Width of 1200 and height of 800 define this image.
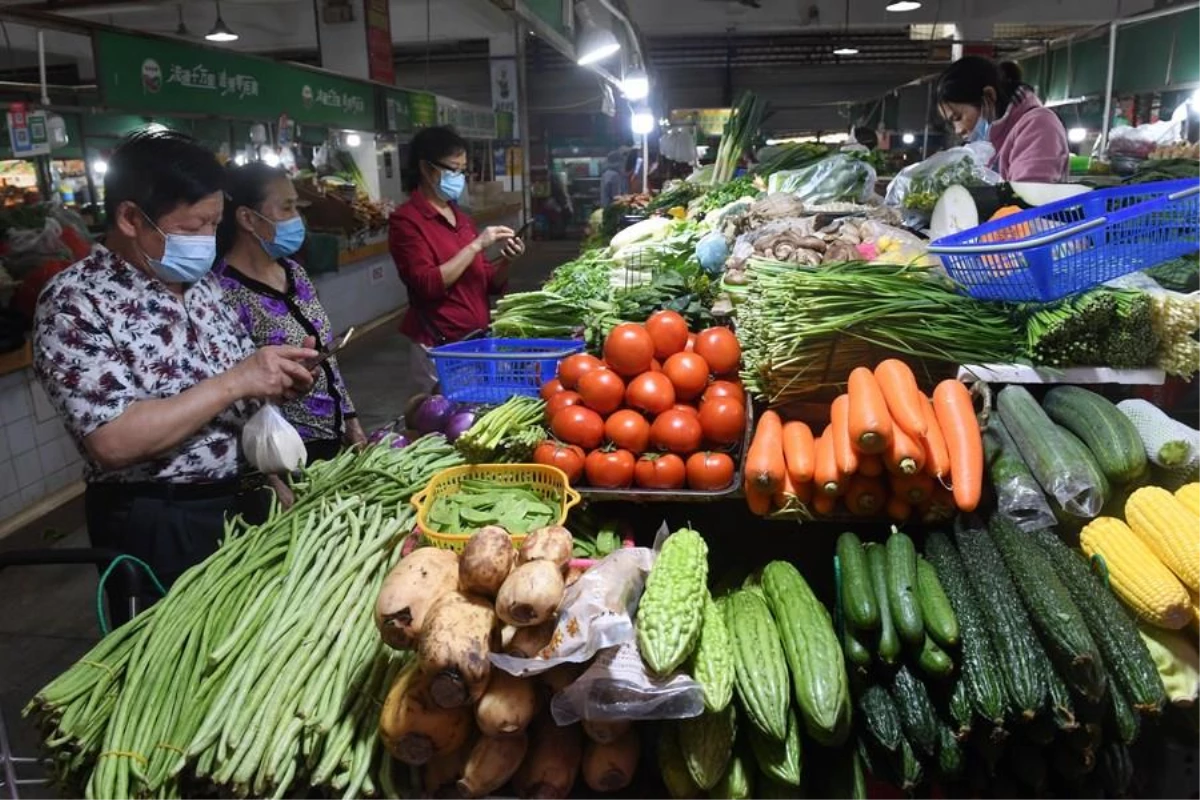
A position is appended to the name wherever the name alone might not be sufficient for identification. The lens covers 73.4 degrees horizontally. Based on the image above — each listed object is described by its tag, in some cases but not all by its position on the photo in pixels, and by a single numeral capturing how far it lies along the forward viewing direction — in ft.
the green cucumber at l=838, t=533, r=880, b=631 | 6.00
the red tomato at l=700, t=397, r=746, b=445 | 7.73
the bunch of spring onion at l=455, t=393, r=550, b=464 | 7.88
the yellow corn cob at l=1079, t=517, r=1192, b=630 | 6.06
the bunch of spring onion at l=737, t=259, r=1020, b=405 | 7.74
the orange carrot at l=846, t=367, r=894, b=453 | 6.45
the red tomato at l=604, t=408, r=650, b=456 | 7.66
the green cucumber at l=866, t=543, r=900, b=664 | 5.89
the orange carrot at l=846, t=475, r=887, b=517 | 6.98
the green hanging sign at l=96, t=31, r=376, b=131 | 17.97
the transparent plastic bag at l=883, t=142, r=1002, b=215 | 13.58
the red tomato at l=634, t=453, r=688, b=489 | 7.54
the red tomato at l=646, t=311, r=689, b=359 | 8.37
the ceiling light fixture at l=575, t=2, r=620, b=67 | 25.31
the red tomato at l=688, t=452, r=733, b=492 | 7.48
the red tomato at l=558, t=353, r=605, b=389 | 8.30
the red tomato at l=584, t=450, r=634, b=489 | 7.59
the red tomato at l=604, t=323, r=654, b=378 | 8.07
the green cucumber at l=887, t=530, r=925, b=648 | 5.90
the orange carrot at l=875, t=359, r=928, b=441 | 6.57
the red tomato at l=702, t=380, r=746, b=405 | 8.02
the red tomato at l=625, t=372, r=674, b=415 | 7.88
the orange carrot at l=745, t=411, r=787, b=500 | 6.91
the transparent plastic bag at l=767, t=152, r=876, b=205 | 18.54
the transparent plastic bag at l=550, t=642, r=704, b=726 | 5.44
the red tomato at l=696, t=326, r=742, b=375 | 8.50
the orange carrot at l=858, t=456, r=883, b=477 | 6.81
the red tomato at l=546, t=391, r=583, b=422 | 8.10
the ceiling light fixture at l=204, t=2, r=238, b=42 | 41.24
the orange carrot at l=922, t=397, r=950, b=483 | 6.65
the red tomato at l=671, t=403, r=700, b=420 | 7.84
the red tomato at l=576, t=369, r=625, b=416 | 7.90
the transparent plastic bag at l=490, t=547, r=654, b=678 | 5.39
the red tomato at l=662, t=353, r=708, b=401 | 8.08
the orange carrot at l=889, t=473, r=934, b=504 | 6.81
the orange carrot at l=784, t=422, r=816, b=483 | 6.97
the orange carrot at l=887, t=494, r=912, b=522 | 7.00
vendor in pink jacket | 16.03
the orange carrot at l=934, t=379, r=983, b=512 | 6.61
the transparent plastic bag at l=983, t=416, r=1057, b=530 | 6.86
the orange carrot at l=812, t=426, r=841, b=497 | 6.82
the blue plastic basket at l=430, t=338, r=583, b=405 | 9.42
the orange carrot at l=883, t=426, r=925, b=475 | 6.51
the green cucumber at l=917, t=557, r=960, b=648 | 5.86
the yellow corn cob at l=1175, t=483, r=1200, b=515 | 6.60
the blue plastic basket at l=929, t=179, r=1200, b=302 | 7.08
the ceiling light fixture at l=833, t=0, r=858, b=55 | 49.62
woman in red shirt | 14.74
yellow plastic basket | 7.48
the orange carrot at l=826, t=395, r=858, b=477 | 6.72
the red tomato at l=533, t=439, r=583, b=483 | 7.72
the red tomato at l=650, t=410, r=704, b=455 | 7.60
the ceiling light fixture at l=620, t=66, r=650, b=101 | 35.60
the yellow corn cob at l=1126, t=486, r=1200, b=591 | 6.14
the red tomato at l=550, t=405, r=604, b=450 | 7.77
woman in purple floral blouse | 11.02
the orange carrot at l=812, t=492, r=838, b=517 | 7.07
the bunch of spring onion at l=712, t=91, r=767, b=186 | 27.12
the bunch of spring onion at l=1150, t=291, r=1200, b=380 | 7.13
